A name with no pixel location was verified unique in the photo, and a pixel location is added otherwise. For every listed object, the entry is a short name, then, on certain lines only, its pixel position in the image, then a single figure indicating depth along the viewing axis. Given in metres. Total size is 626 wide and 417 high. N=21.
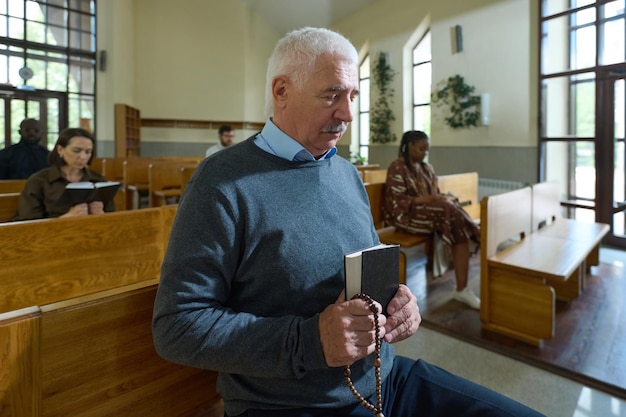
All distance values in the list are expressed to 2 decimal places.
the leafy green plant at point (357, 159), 7.37
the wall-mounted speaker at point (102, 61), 7.93
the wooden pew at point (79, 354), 0.79
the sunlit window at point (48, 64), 7.10
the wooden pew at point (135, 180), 4.61
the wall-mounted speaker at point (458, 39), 6.11
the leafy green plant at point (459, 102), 5.93
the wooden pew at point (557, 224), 3.09
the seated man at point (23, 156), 3.61
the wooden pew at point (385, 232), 2.92
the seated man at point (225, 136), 5.21
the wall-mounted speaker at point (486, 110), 5.74
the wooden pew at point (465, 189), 3.94
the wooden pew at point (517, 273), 2.24
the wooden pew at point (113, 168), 5.01
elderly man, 0.80
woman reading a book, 2.23
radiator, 5.46
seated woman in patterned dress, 2.87
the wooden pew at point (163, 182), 4.24
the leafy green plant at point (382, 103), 7.61
